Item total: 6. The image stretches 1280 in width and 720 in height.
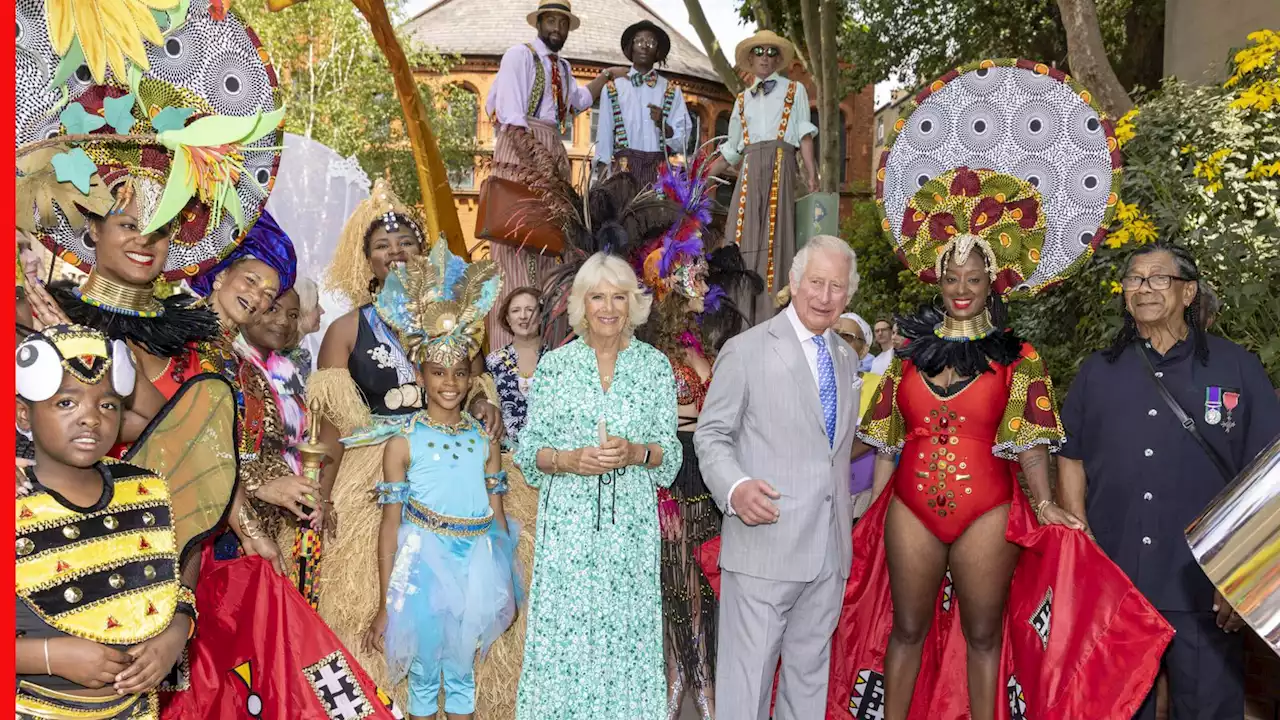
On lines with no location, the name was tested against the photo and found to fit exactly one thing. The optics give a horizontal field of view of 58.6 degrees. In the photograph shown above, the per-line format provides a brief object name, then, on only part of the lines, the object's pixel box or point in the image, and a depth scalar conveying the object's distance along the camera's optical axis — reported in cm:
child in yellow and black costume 286
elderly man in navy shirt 486
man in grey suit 475
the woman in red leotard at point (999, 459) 476
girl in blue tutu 472
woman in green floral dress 480
